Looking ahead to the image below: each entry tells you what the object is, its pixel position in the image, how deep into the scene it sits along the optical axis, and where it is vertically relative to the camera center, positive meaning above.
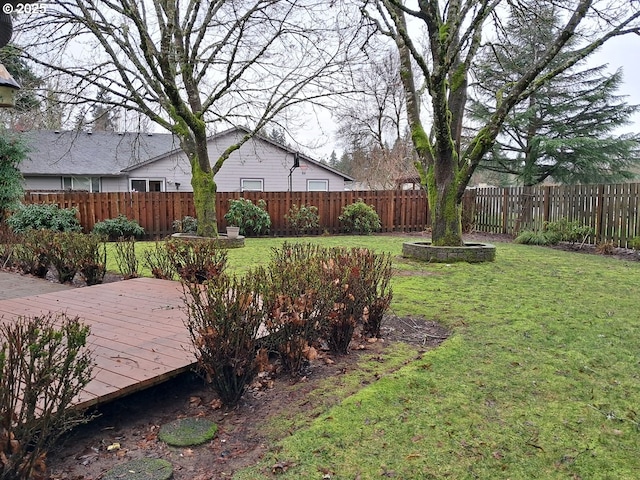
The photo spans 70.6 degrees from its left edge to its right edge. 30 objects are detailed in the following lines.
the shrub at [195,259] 5.59 -0.56
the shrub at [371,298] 3.93 -0.75
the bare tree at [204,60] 10.34 +3.90
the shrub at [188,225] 13.66 -0.30
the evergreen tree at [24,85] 9.96 +3.21
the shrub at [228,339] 2.73 -0.76
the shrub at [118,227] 12.63 -0.33
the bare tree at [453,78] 7.38 +2.43
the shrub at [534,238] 11.76 -0.72
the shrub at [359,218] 15.06 -0.16
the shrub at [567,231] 11.04 -0.50
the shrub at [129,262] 6.39 -0.67
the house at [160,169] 20.17 +2.16
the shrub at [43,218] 11.52 -0.04
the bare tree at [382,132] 24.22 +4.95
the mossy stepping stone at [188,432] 2.37 -1.18
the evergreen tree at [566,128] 15.98 +3.16
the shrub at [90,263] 6.14 -0.64
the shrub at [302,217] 14.74 -0.12
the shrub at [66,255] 6.22 -0.53
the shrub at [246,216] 14.05 -0.05
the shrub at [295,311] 3.13 -0.69
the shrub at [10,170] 11.70 +1.23
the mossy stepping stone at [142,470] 2.04 -1.18
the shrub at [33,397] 1.82 -0.77
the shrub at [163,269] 6.16 -0.73
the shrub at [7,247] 7.47 -0.51
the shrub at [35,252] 6.60 -0.54
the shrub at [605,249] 10.00 -0.86
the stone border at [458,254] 8.34 -0.78
